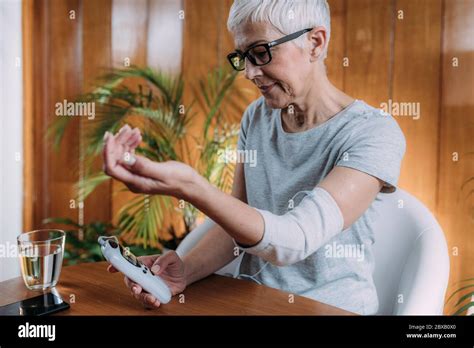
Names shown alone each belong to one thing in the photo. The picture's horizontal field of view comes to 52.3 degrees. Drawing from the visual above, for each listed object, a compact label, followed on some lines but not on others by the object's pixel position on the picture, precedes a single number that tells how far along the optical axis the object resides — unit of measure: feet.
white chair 3.39
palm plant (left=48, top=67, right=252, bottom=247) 5.15
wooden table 2.95
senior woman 2.77
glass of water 2.98
